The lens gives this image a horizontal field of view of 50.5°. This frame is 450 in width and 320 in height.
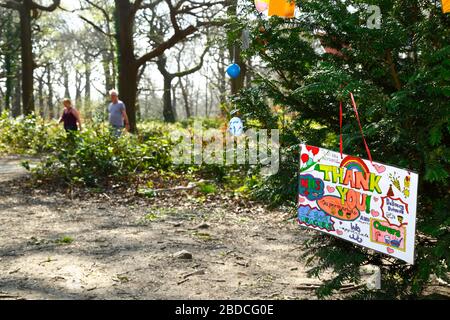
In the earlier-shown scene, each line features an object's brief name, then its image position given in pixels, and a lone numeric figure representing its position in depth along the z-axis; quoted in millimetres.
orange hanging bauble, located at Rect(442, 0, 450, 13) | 2328
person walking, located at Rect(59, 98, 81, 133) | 11438
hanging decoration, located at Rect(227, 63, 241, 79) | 3885
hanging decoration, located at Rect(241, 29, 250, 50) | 3033
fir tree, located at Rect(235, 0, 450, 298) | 2285
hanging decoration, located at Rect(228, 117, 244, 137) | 3366
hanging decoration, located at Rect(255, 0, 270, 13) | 2992
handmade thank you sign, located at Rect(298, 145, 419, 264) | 2322
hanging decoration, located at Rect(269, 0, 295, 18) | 2934
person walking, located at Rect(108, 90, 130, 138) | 10664
